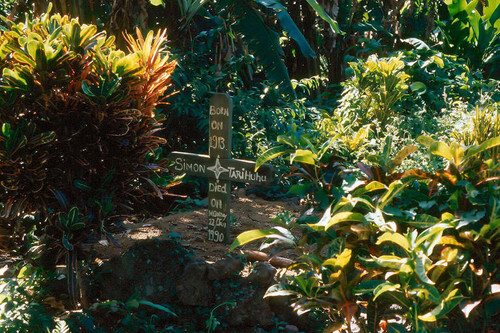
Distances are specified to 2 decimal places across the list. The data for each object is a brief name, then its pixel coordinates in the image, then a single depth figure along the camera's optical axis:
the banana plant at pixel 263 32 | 6.46
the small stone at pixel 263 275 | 3.56
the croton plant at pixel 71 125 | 3.18
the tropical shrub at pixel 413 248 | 2.46
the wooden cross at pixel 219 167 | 4.41
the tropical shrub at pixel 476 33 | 7.77
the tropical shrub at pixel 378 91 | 5.31
